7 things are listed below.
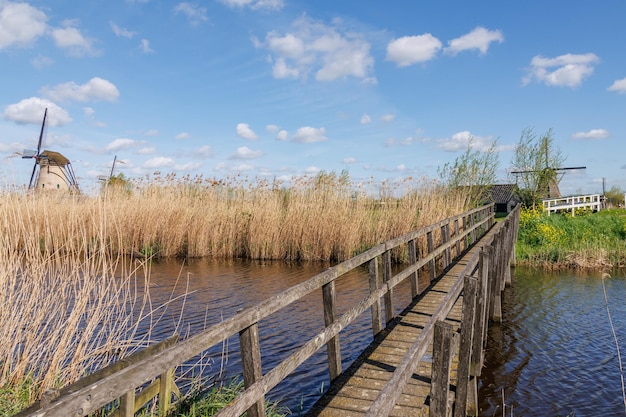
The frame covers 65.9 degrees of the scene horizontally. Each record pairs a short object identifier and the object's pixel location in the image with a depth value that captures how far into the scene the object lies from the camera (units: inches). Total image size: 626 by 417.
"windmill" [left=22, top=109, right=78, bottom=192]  1625.7
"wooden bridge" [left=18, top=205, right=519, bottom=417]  80.0
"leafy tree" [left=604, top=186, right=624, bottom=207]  2016.0
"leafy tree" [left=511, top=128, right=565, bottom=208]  1270.9
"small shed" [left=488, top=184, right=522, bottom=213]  1852.9
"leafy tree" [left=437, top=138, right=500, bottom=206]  938.1
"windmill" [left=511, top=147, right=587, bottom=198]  1282.0
